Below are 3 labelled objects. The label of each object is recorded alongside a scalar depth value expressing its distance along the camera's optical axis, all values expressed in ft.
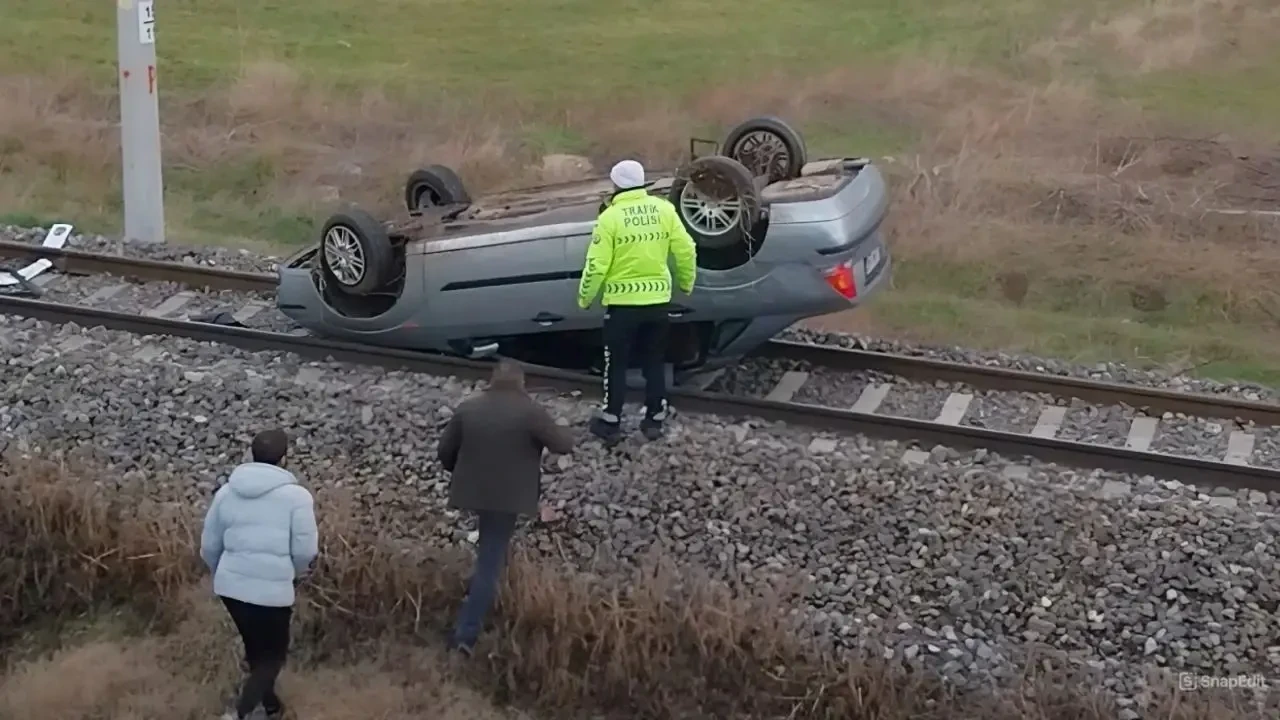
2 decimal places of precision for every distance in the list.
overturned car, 31.01
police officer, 28.89
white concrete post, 44.70
